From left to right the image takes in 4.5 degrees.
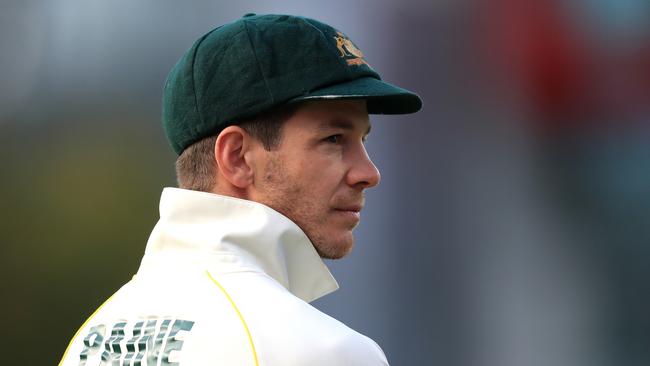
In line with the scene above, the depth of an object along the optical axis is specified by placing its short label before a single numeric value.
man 7.73
